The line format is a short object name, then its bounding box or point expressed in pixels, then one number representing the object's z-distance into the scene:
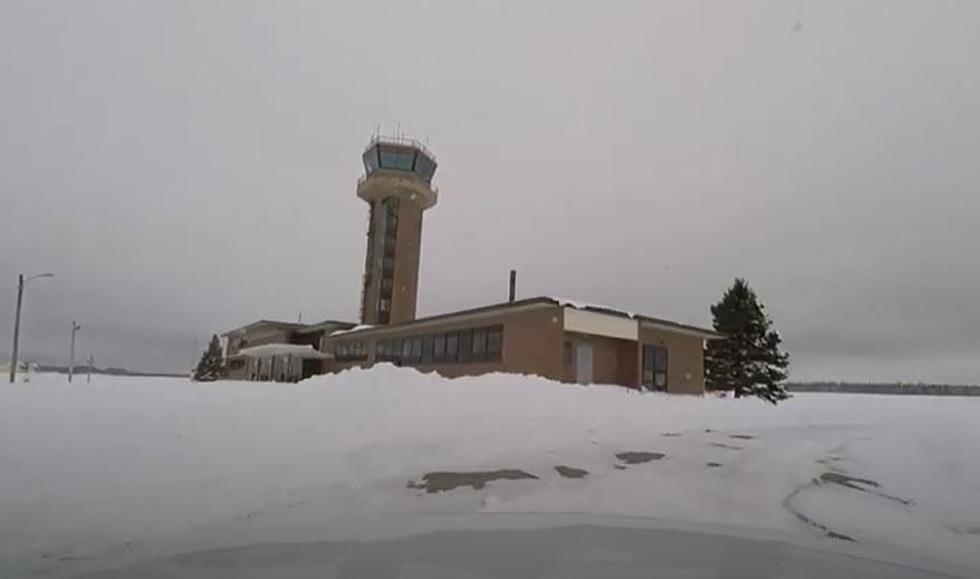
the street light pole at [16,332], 25.98
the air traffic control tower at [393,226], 45.91
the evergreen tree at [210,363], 65.49
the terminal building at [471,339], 21.52
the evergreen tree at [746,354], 33.41
